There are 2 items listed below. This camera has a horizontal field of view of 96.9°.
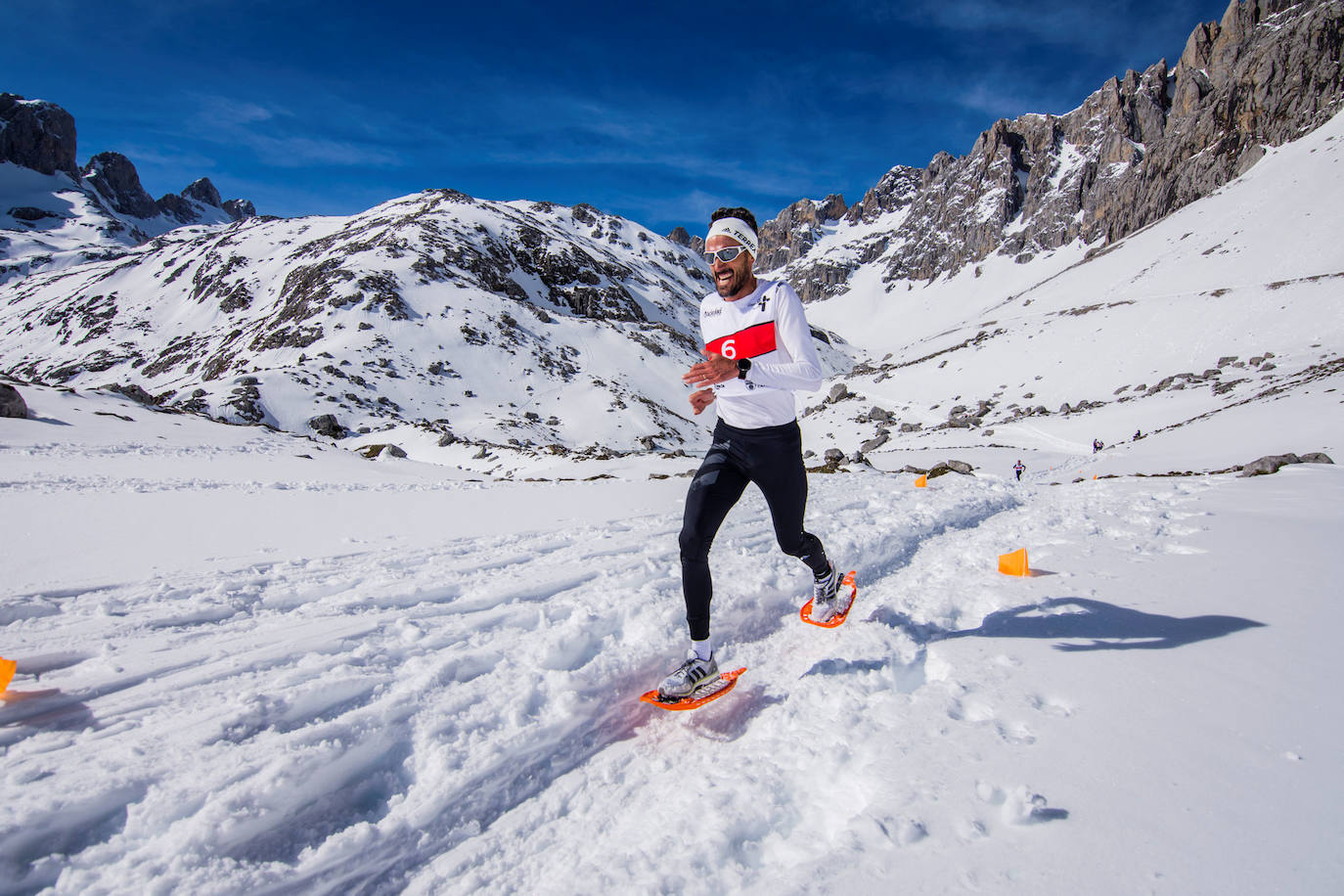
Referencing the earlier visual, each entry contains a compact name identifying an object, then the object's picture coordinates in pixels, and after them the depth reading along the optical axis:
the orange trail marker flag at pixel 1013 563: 5.13
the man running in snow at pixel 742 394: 3.63
